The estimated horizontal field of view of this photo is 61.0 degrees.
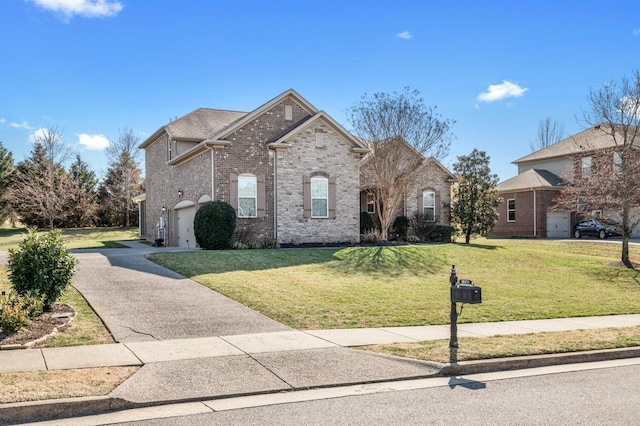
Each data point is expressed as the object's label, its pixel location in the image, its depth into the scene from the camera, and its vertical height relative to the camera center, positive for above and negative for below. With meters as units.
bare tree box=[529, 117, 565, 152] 62.50 +9.19
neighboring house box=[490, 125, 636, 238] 38.66 +1.85
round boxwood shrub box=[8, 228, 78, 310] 10.03 -0.84
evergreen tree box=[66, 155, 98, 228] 43.66 +2.16
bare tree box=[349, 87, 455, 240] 26.52 +3.61
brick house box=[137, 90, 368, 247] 23.19 +2.11
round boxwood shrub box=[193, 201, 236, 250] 21.42 -0.15
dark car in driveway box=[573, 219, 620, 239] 36.44 -0.79
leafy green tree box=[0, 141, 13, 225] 41.56 +3.23
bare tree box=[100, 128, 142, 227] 46.19 +2.76
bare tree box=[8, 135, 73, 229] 40.06 +2.57
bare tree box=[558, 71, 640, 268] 22.80 +1.68
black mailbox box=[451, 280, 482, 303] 8.14 -1.12
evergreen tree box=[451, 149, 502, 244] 30.16 +1.27
